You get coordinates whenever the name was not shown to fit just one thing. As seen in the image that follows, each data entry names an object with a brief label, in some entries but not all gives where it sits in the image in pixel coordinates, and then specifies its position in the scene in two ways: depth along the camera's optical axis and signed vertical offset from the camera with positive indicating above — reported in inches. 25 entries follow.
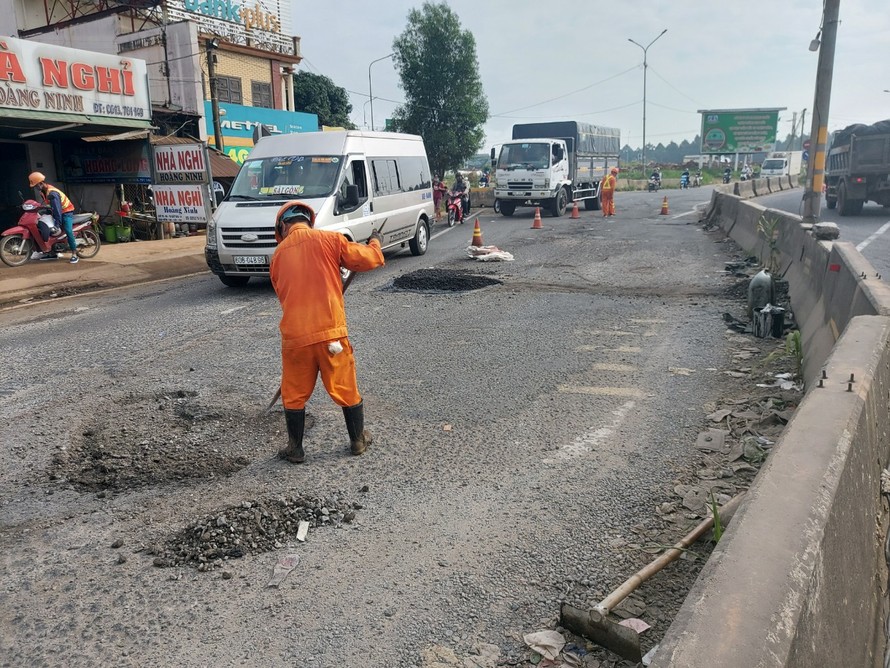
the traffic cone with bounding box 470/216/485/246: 559.3 -45.1
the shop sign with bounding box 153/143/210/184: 553.3 +18.2
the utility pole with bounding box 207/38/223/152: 735.7 +97.7
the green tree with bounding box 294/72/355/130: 1491.1 +184.9
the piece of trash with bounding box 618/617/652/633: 109.2 -69.2
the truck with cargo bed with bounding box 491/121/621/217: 898.7 +15.8
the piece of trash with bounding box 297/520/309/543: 140.7 -69.8
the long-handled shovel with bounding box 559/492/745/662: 104.4 -67.7
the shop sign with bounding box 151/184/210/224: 554.1 -13.4
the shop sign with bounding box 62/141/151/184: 714.8 +26.0
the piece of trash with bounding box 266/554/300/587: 126.4 -70.4
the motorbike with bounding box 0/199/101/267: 492.4 -34.3
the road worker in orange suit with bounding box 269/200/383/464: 173.9 -34.0
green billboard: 2121.1 +136.0
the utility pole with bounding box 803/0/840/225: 501.4 +44.5
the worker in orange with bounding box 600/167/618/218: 894.4 -20.9
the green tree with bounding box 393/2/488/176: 1434.5 +196.2
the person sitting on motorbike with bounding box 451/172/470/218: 919.7 -12.7
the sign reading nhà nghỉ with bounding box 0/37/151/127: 524.7 +85.7
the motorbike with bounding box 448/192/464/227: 867.6 -33.9
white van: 406.0 -5.9
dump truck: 745.6 +5.4
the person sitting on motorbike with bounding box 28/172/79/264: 500.7 -12.0
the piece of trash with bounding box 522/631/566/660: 105.6 -70.3
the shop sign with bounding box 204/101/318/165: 911.0 +83.3
